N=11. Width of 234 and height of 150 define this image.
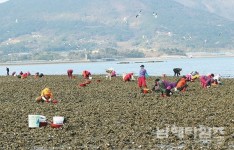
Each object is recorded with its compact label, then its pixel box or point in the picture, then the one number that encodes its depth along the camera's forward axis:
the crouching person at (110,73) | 64.86
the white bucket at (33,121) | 24.75
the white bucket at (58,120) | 24.61
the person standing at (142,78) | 42.78
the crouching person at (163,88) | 37.09
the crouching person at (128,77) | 56.16
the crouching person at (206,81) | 44.91
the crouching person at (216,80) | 48.23
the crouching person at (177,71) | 72.06
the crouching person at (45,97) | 35.06
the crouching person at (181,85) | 40.22
